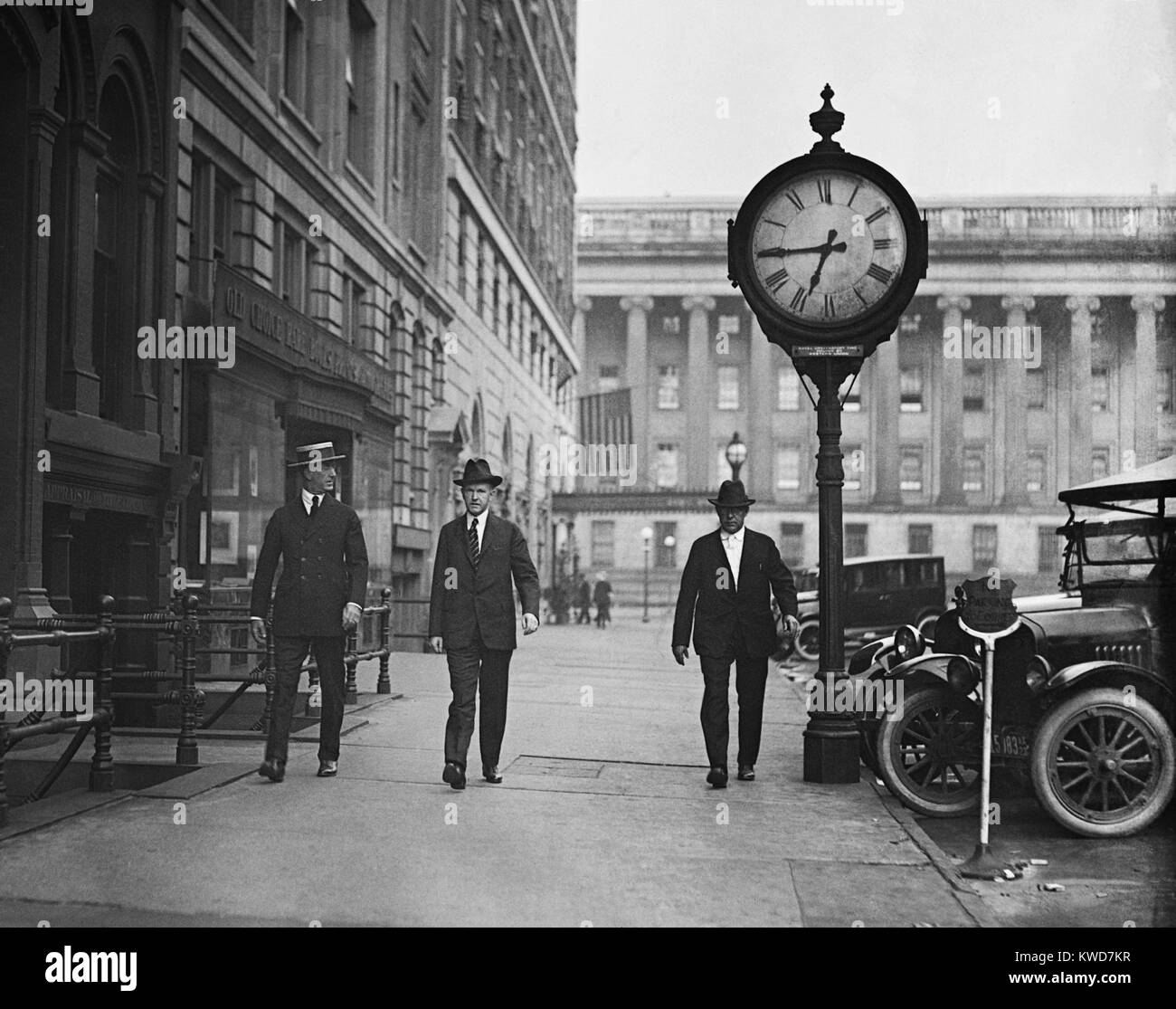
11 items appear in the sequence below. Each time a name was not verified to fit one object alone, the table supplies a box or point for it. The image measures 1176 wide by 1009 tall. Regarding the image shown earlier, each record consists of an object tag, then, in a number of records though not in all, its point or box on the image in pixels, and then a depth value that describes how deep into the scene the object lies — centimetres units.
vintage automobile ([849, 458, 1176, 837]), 774
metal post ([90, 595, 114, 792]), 786
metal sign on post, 688
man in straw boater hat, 852
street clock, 923
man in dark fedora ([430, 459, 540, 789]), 842
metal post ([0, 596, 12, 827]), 647
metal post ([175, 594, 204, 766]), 884
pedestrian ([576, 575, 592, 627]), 3856
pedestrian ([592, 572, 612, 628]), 3700
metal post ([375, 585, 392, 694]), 1345
